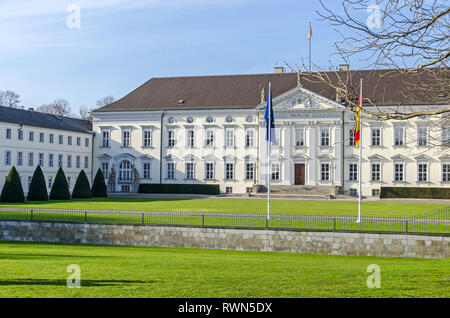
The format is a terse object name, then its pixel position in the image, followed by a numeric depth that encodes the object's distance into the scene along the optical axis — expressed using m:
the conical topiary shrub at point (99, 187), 55.47
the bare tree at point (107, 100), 110.69
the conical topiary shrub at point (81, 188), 52.78
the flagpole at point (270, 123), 33.69
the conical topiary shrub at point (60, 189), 49.53
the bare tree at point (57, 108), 104.47
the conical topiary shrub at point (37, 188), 47.41
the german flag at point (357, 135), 31.47
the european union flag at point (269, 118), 33.53
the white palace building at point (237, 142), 58.86
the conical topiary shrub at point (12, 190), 45.38
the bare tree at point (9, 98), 96.19
